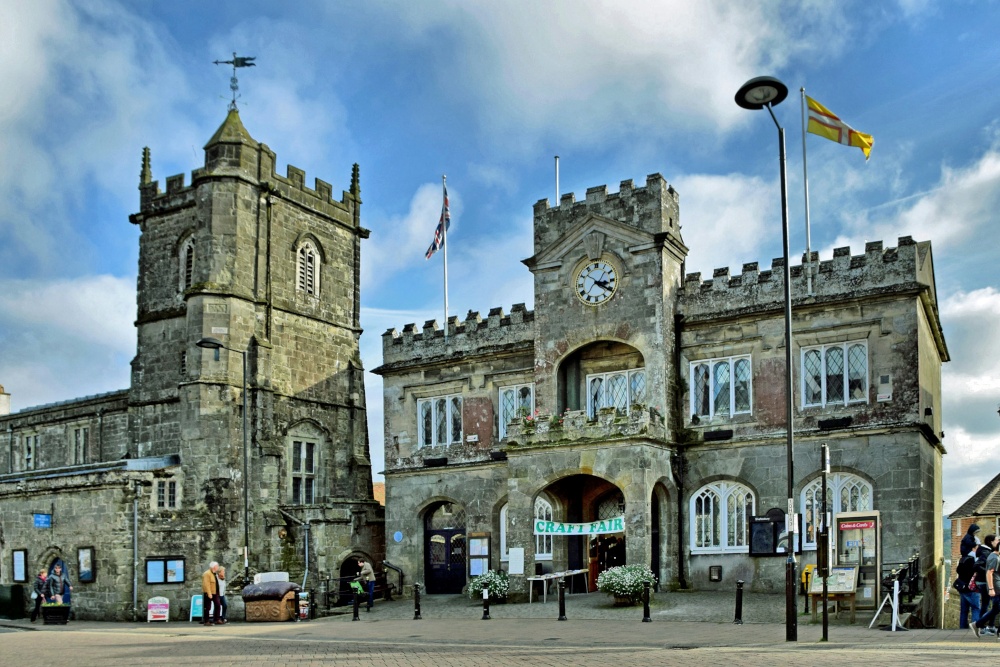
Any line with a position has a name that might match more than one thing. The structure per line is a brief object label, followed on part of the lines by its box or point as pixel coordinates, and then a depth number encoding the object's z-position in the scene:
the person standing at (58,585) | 35.03
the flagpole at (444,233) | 37.03
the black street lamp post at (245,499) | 33.28
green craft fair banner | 28.80
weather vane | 38.84
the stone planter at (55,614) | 32.59
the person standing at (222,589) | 29.64
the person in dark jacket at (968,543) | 19.58
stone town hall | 28.30
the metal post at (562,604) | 25.33
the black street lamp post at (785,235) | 18.80
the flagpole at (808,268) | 29.56
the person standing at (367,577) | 32.54
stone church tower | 34.84
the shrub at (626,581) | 26.64
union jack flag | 37.03
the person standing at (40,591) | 34.25
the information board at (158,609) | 33.66
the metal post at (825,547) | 18.67
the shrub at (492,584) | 30.17
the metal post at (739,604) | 23.18
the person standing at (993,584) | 18.61
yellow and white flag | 23.52
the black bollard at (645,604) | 24.12
